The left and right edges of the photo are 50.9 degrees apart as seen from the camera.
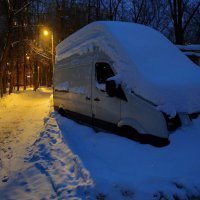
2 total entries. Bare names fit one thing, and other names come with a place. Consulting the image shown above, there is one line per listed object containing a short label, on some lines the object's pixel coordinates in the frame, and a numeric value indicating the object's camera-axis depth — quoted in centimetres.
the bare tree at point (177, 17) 1601
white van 353
